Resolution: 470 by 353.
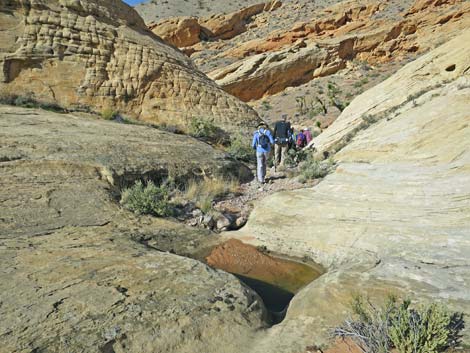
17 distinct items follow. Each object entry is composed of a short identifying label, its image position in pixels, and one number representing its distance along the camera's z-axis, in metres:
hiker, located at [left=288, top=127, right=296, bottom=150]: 10.44
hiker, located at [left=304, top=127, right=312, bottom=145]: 13.01
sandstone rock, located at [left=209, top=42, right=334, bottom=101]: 32.09
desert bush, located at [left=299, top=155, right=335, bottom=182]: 8.16
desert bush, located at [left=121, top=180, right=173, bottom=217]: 6.43
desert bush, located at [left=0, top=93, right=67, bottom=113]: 10.34
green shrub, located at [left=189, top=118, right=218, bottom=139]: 12.49
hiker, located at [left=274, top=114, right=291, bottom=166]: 9.89
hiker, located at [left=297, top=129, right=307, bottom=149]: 12.65
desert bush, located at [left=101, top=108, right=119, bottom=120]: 11.61
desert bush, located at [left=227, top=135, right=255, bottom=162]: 11.80
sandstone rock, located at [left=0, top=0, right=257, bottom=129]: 11.48
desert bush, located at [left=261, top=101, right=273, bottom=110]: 29.69
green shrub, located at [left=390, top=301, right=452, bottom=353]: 2.59
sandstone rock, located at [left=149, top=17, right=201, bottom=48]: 45.09
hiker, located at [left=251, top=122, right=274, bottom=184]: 8.71
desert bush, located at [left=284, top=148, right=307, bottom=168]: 10.41
